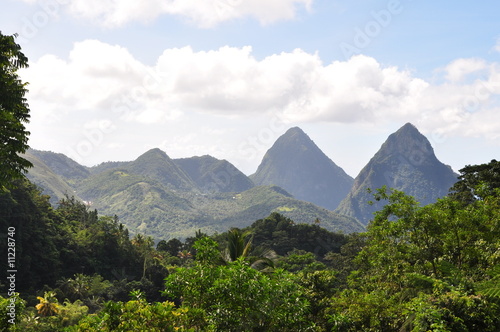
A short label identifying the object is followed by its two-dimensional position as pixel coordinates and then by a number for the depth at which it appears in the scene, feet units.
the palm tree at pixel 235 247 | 73.66
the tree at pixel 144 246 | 236.51
